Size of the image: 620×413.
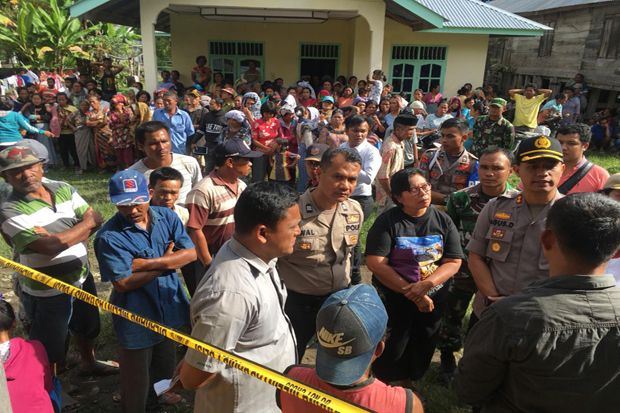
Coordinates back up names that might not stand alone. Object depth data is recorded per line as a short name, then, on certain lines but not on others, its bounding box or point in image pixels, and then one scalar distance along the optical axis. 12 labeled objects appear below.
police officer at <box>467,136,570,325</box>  2.63
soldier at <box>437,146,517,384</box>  3.21
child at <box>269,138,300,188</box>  7.04
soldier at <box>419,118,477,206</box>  4.03
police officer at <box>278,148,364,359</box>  2.85
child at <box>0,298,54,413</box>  2.03
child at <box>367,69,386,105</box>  10.80
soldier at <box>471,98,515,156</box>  6.36
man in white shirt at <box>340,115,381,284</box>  4.88
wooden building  14.05
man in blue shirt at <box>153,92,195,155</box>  7.73
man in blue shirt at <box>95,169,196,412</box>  2.49
